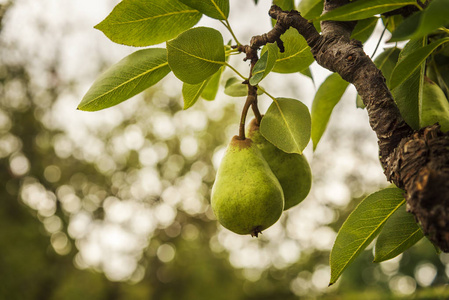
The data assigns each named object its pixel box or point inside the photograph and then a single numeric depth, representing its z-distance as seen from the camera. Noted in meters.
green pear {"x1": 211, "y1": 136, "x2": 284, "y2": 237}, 1.05
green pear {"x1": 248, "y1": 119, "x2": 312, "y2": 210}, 1.10
